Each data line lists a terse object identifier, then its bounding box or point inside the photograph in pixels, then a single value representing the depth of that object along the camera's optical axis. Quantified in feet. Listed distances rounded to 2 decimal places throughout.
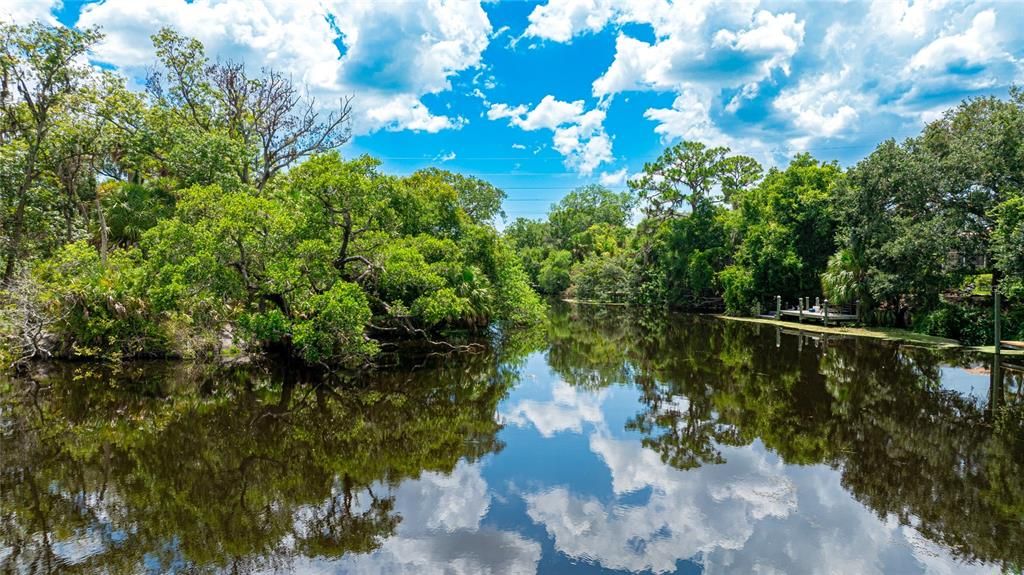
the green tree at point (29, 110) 59.26
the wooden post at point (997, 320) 57.29
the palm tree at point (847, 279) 83.05
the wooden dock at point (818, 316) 88.60
